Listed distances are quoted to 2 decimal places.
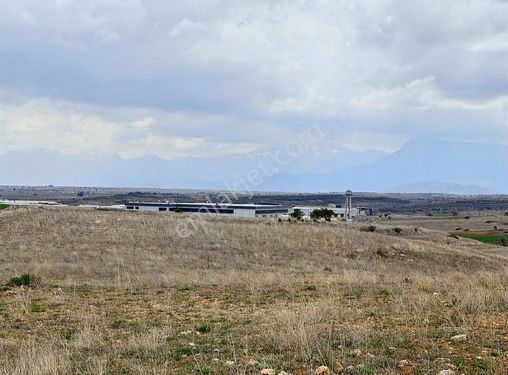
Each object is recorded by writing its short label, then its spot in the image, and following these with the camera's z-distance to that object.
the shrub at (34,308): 11.05
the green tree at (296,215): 67.91
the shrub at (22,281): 15.21
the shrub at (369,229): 49.84
